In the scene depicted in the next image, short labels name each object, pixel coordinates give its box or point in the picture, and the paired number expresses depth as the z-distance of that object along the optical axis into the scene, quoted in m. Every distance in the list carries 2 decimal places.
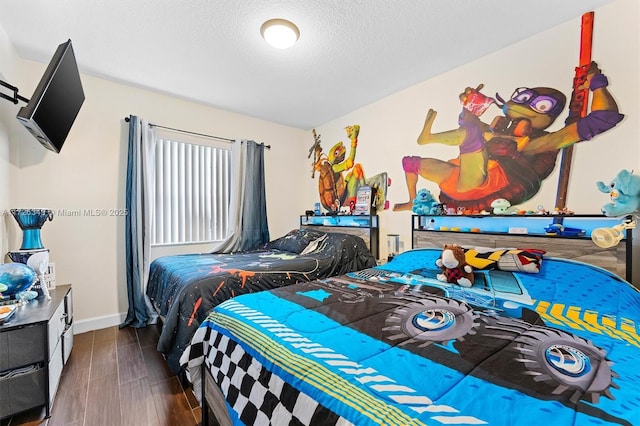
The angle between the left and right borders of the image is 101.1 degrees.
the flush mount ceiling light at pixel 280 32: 1.88
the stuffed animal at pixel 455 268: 1.70
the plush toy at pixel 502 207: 2.07
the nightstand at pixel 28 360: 1.43
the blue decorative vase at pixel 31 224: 1.94
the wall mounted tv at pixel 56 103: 1.62
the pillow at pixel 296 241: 3.17
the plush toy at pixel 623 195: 1.48
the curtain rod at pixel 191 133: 2.98
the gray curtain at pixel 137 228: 2.79
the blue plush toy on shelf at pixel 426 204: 2.52
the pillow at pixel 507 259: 1.64
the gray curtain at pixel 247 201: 3.54
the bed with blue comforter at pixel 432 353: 0.67
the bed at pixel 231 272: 1.81
